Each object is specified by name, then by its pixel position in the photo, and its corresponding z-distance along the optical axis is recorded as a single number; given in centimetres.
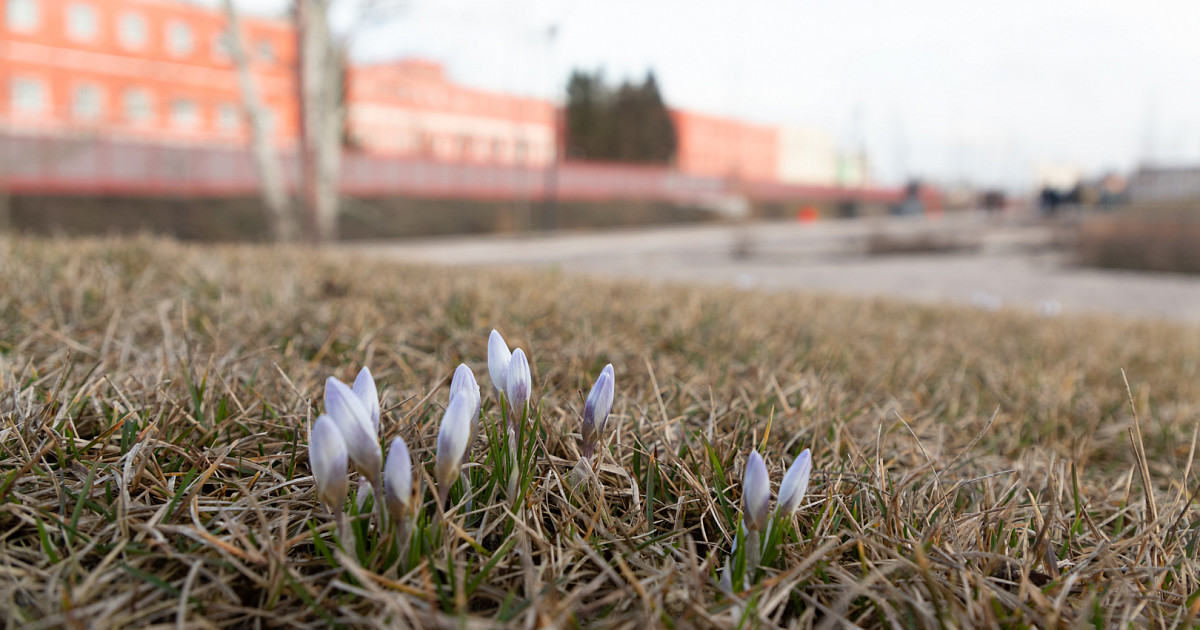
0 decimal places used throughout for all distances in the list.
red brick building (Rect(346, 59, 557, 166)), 4339
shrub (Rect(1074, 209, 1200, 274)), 1207
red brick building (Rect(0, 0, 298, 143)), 3411
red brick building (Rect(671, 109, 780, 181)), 6680
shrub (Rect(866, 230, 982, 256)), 1692
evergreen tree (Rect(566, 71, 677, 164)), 5069
